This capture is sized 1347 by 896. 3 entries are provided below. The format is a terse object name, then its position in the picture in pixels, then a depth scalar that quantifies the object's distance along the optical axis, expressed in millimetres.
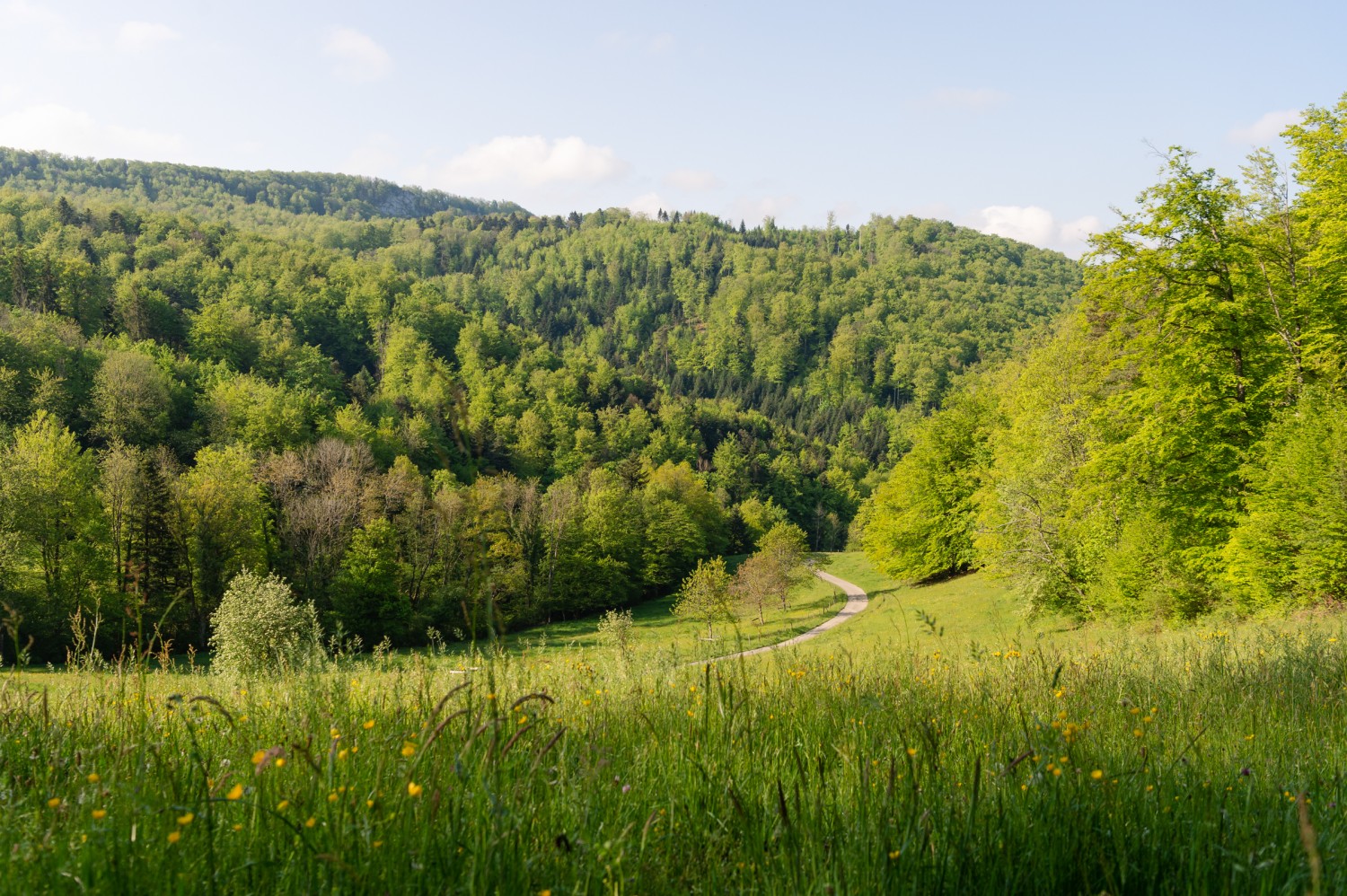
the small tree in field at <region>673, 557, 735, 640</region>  55562
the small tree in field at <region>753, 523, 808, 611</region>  59625
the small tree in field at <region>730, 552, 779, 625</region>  57281
